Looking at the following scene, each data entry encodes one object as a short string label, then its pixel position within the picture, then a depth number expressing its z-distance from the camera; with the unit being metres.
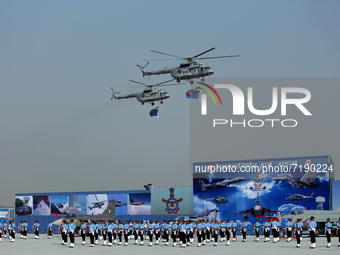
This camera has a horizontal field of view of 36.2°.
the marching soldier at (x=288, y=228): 44.39
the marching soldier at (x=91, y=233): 41.46
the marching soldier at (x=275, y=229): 43.69
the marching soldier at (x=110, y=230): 42.91
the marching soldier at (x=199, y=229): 41.19
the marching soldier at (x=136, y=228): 46.46
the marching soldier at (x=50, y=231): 55.86
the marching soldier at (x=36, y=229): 54.66
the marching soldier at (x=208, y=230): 44.06
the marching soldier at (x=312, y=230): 36.06
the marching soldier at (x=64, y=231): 40.84
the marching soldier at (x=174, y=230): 41.73
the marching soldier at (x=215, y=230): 42.42
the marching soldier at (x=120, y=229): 44.93
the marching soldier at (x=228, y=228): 42.22
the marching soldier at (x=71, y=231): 39.50
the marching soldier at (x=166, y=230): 43.35
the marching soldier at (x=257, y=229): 46.41
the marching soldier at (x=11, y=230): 48.59
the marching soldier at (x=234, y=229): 46.78
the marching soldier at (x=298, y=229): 37.91
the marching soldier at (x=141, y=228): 45.53
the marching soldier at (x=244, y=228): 46.28
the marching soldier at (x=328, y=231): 36.72
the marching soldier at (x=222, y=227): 44.84
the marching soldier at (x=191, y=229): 41.55
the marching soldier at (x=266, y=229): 44.41
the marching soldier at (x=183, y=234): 40.06
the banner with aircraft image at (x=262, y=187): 66.31
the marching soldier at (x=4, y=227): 54.62
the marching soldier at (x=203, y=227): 43.06
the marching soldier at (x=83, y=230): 42.91
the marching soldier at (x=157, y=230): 45.32
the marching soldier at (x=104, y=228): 45.13
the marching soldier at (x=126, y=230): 44.34
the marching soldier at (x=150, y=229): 43.69
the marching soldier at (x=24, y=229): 54.56
